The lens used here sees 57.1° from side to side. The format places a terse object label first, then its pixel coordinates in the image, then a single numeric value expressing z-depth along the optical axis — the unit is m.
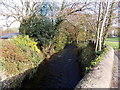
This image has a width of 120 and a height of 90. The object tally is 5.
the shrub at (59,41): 17.11
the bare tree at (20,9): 12.05
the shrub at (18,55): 7.17
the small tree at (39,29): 13.31
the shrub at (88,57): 9.36
